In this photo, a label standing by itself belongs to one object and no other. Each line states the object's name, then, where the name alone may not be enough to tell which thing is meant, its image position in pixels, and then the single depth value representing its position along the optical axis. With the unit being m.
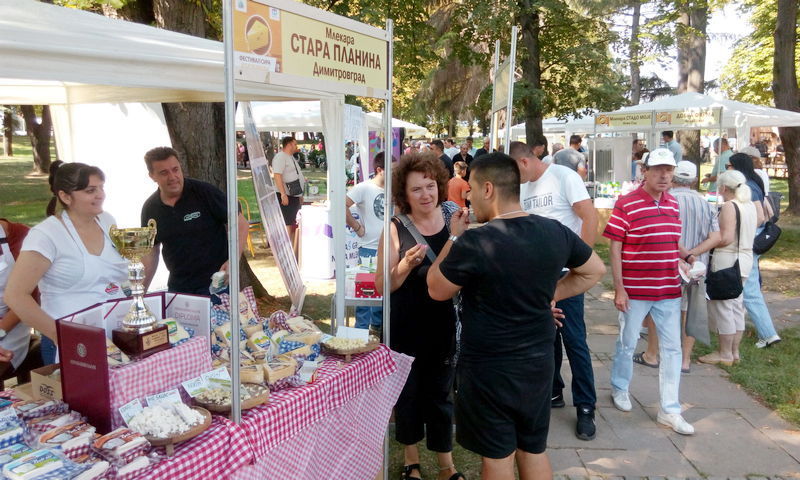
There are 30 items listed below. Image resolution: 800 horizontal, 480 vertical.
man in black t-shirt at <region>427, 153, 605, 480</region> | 2.32
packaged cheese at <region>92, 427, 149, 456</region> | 1.86
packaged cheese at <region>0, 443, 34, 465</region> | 1.81
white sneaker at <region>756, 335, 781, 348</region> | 5.73
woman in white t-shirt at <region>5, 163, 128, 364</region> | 2.64
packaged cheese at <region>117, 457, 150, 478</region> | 1.79
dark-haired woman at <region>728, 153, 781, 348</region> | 5.52
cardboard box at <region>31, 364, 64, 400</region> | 2.22
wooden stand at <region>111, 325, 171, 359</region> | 2.19
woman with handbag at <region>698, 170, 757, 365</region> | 4.89
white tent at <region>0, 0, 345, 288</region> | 2.14
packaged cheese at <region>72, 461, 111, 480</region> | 1.75
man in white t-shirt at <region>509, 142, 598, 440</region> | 3.94
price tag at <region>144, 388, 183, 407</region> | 2.11
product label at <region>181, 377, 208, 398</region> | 2.25
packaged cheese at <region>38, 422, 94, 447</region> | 1.91
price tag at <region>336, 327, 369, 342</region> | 3.04
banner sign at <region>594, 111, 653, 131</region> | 12.15
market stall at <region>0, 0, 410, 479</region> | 1.97
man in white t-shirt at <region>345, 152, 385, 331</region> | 5.50
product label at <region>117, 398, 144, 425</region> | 2.01
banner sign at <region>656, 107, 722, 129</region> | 10.89
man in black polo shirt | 3.74
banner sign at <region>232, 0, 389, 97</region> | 2.12
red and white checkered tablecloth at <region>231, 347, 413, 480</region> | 2.38
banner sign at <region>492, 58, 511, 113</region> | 4.04
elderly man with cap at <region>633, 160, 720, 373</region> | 4.78
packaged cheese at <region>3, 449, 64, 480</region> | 1.71
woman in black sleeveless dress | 3.07
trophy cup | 2.20
